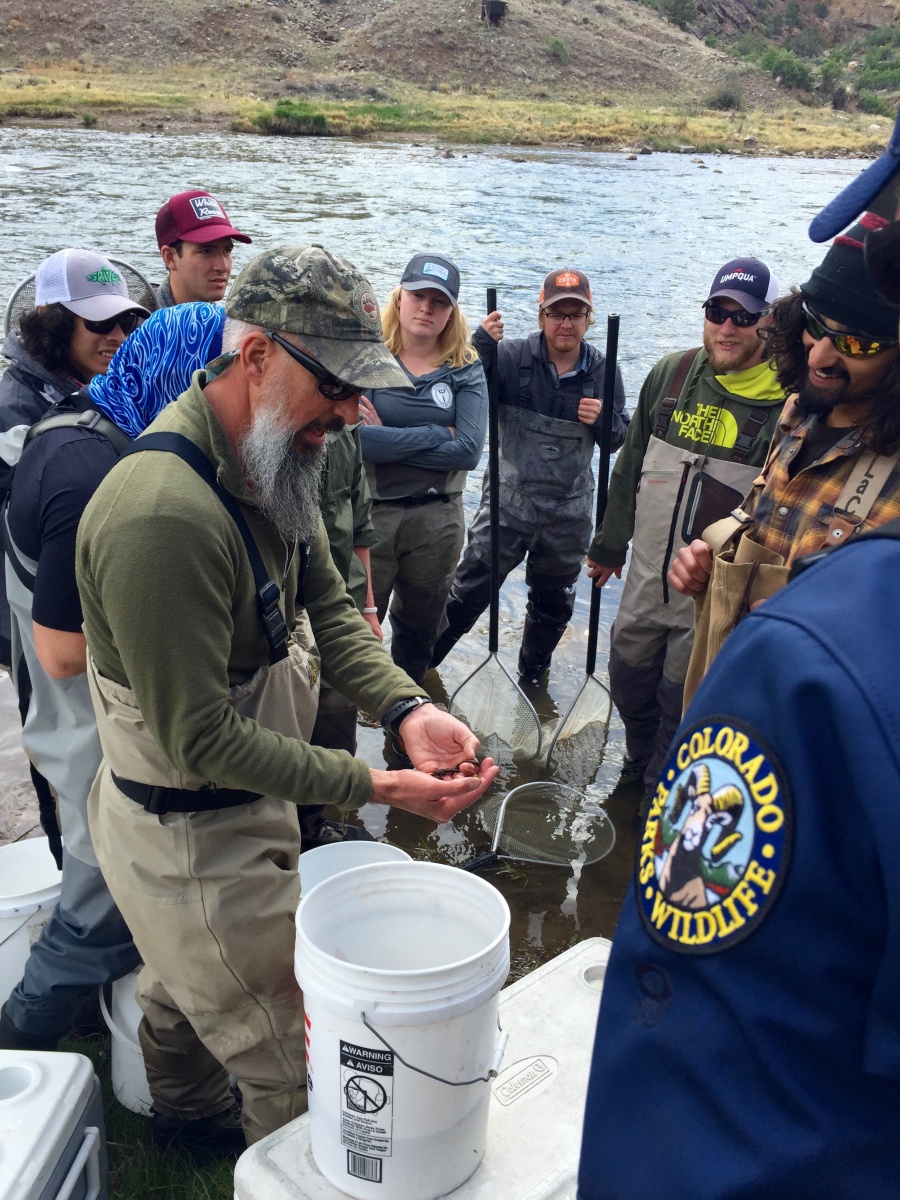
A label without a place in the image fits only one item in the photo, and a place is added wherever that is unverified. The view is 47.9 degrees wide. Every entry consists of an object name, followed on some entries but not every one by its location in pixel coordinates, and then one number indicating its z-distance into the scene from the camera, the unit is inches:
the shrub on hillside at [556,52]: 2613.2
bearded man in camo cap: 74.6
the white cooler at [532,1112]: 73.7
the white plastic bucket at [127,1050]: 103.6
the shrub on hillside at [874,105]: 2898.6
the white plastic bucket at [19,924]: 109.9
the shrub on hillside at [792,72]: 3164.4
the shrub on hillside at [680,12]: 3983.8
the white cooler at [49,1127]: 74.5
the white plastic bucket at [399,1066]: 68.6
